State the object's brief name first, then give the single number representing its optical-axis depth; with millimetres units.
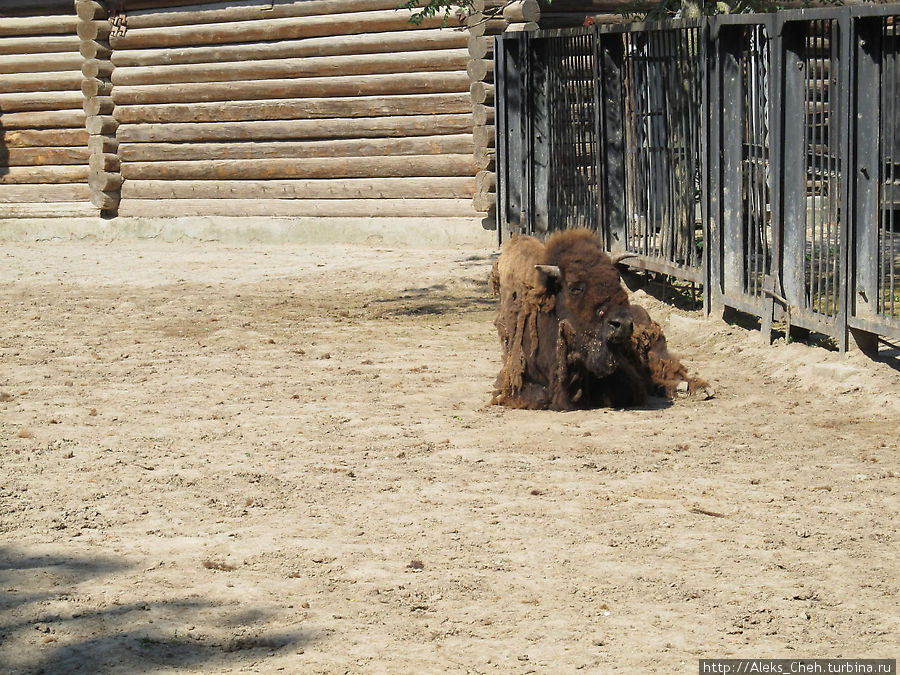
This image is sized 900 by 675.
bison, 13711
